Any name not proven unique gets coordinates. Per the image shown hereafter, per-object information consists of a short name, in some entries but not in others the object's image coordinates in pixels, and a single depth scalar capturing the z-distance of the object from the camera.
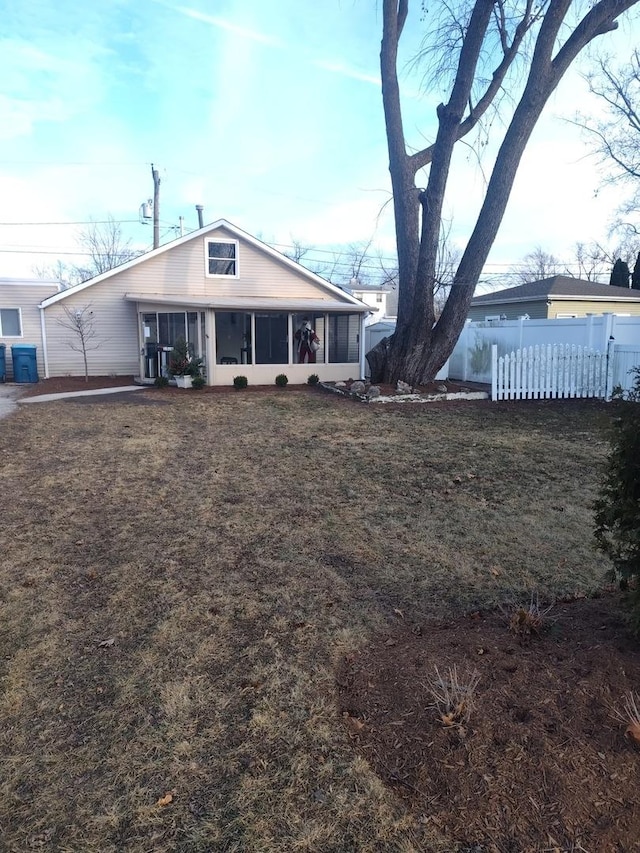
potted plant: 15.86
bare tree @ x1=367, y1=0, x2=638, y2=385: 12.23
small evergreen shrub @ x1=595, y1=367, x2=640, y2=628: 2.55
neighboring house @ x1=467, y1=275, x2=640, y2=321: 22.88
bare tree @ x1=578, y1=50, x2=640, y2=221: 23.59
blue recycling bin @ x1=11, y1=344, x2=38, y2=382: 17.33
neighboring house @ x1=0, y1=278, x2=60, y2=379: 18.03
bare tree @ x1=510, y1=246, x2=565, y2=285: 62.47
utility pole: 27.62
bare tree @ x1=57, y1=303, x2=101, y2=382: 17.90
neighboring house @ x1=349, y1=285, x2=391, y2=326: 52.50
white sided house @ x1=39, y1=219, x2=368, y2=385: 17.58
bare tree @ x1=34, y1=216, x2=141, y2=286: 46.66
